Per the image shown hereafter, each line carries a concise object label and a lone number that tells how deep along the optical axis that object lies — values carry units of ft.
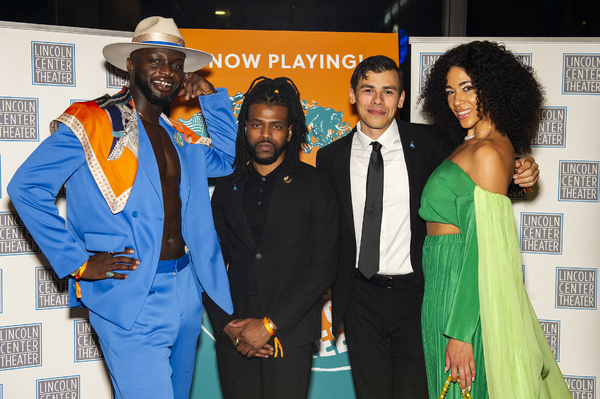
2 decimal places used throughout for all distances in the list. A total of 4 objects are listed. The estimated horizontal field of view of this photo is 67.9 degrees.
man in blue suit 6.04
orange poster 10.52
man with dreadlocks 7.27
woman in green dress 6.11
